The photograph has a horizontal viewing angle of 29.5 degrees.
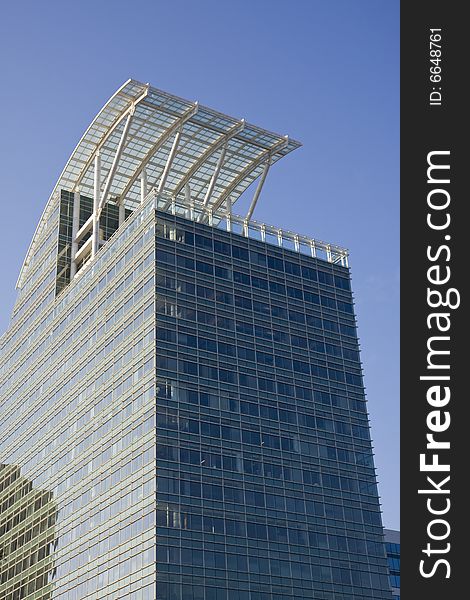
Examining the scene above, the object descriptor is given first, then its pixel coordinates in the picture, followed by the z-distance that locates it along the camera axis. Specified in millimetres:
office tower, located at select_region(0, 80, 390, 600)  82000
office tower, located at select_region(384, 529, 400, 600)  140300
